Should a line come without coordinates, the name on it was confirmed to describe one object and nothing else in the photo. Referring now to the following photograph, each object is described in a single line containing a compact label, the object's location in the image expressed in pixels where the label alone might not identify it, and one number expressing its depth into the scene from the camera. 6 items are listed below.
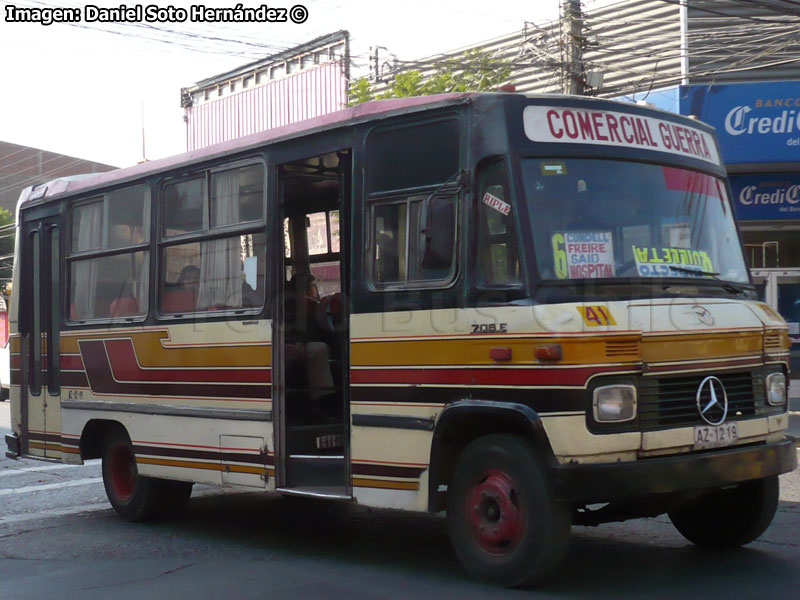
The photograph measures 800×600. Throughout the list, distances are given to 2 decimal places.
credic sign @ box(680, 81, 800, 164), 17.33
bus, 5.96
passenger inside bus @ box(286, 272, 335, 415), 8.27
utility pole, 18.11
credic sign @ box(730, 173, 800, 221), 17.81
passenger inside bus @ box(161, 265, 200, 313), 8.58
